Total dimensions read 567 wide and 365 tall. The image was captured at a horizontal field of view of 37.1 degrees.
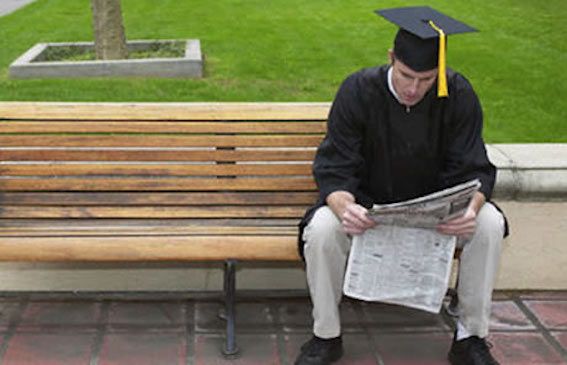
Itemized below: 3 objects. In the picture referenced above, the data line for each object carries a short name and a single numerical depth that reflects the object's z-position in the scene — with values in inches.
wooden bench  149.2
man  131.7
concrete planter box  301.2
